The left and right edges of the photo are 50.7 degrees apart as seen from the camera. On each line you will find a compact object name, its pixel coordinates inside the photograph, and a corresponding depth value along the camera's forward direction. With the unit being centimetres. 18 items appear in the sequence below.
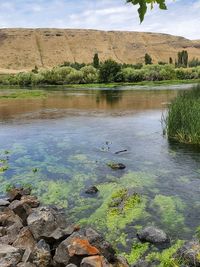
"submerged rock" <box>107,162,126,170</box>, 1121
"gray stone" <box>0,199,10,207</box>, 840
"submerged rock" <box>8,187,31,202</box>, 886
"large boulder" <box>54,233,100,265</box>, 551
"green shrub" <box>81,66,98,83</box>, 6066
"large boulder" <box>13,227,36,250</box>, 602
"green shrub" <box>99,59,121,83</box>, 5698
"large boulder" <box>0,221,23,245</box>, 621
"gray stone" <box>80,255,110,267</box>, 522
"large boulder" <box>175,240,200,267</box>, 555
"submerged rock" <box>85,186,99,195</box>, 926
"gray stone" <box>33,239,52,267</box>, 553
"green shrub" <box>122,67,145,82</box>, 5949
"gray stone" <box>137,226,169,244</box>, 652
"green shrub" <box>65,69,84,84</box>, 6143
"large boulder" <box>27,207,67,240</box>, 634
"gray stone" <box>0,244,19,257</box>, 540
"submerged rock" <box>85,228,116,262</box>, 581
